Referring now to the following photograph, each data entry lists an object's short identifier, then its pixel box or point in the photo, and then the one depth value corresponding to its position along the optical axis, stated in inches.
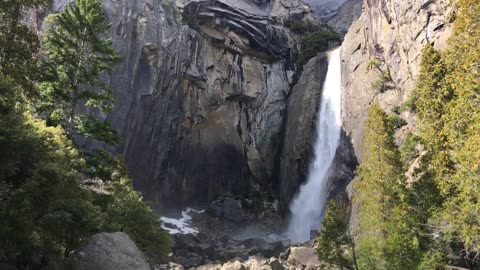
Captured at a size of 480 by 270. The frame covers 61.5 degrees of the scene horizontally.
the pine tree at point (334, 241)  917.2
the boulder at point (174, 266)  1193.1
